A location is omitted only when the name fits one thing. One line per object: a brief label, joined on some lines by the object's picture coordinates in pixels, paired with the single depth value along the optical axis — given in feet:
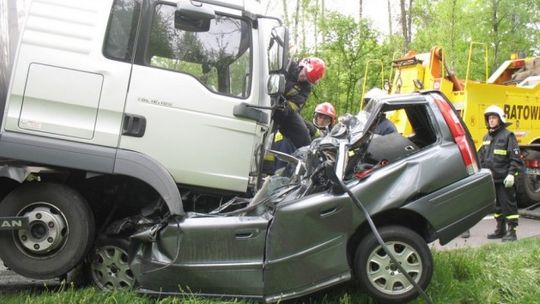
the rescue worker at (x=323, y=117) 22.95
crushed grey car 12.53
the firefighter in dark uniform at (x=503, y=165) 23.91
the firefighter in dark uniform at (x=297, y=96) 17.42
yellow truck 29.66
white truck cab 12.79
